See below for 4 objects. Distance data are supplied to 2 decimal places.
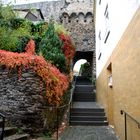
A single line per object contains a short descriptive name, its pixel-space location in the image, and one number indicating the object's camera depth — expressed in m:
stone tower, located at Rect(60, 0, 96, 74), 12.72
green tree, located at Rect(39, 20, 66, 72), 6.53
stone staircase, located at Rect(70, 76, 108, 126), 5.73
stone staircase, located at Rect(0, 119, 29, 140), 3.69
